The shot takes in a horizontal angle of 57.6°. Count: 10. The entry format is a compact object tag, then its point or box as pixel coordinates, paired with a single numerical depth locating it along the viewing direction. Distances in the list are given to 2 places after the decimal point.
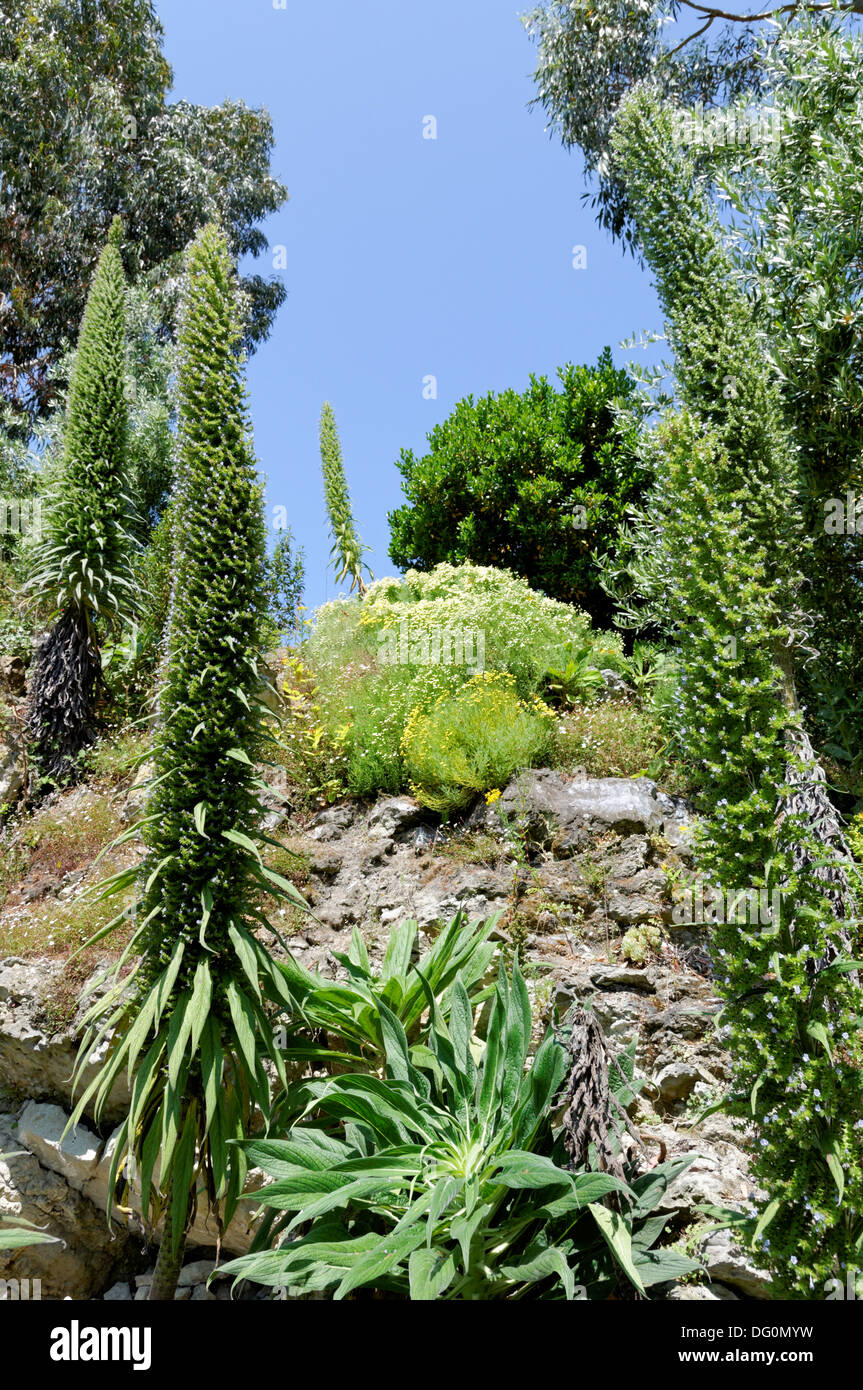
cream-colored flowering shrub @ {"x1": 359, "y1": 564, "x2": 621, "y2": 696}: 7.93
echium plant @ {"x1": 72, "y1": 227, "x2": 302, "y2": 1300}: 3.74
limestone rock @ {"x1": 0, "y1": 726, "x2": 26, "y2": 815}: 7.56
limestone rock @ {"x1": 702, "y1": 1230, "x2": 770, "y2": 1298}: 3.52
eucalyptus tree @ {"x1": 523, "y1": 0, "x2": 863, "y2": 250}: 11.80
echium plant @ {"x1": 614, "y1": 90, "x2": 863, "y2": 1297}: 3.07
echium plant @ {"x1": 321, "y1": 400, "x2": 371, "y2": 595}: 14.09
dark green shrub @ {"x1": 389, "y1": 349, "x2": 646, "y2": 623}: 9.95
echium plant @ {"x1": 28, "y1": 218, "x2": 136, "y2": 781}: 7.70
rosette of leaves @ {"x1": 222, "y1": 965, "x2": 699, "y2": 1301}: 2.75
